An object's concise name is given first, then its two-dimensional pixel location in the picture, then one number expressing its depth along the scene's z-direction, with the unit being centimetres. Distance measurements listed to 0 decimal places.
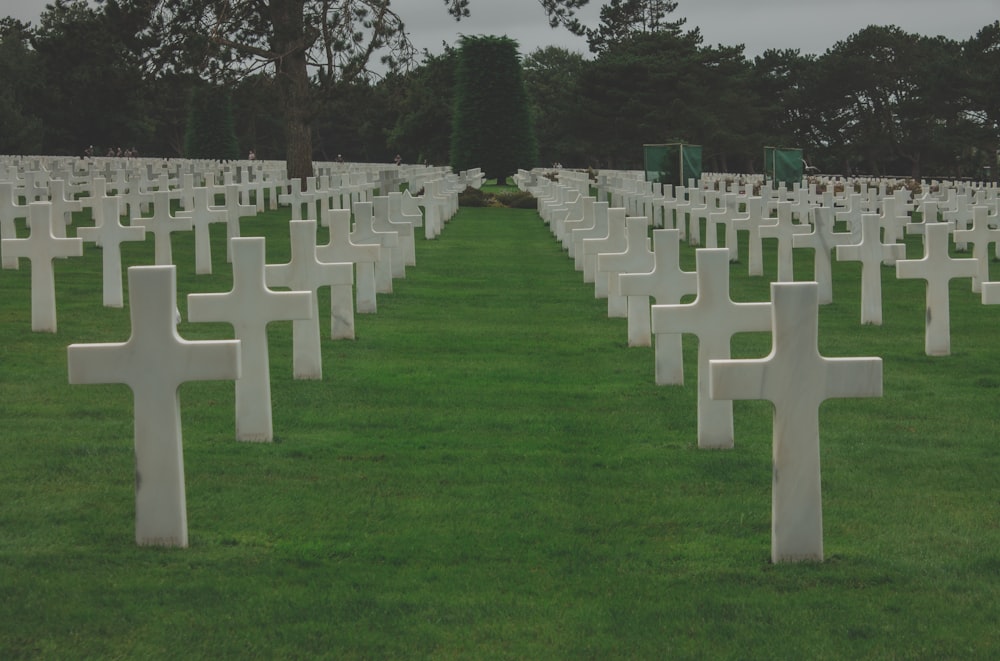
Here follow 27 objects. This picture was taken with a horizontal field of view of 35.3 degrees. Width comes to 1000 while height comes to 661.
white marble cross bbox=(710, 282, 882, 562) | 536
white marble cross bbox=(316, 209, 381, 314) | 1095
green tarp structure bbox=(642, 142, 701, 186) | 3981
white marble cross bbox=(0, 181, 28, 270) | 1538
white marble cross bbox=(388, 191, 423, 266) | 1708
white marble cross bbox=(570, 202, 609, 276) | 1501
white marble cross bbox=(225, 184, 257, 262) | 1833
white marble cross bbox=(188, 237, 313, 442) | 735
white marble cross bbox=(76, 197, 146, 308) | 1299
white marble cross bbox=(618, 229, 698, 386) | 878
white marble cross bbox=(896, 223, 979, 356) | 1057
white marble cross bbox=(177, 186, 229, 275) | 1642
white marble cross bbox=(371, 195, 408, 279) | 1459
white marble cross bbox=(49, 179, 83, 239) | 1641
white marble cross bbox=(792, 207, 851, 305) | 1387
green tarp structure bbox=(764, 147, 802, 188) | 4081
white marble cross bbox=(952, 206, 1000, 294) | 1387
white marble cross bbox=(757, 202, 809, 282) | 1480
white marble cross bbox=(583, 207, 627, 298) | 1229
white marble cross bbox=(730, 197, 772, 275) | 1689
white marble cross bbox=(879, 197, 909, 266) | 1873
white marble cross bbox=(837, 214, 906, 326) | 1232
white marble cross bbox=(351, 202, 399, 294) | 1291
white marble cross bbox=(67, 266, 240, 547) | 547
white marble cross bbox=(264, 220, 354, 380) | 923
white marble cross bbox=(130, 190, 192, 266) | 1499
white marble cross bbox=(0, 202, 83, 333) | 1148
